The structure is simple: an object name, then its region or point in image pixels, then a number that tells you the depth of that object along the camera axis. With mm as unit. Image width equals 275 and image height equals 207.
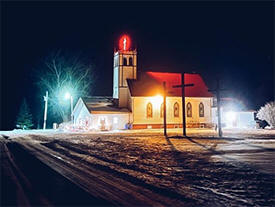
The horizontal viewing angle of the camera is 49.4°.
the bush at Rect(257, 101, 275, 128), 42094
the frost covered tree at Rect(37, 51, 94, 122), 50219
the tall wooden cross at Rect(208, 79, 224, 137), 25278
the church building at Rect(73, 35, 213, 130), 43688
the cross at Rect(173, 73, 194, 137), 26147
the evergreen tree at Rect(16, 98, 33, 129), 59006
